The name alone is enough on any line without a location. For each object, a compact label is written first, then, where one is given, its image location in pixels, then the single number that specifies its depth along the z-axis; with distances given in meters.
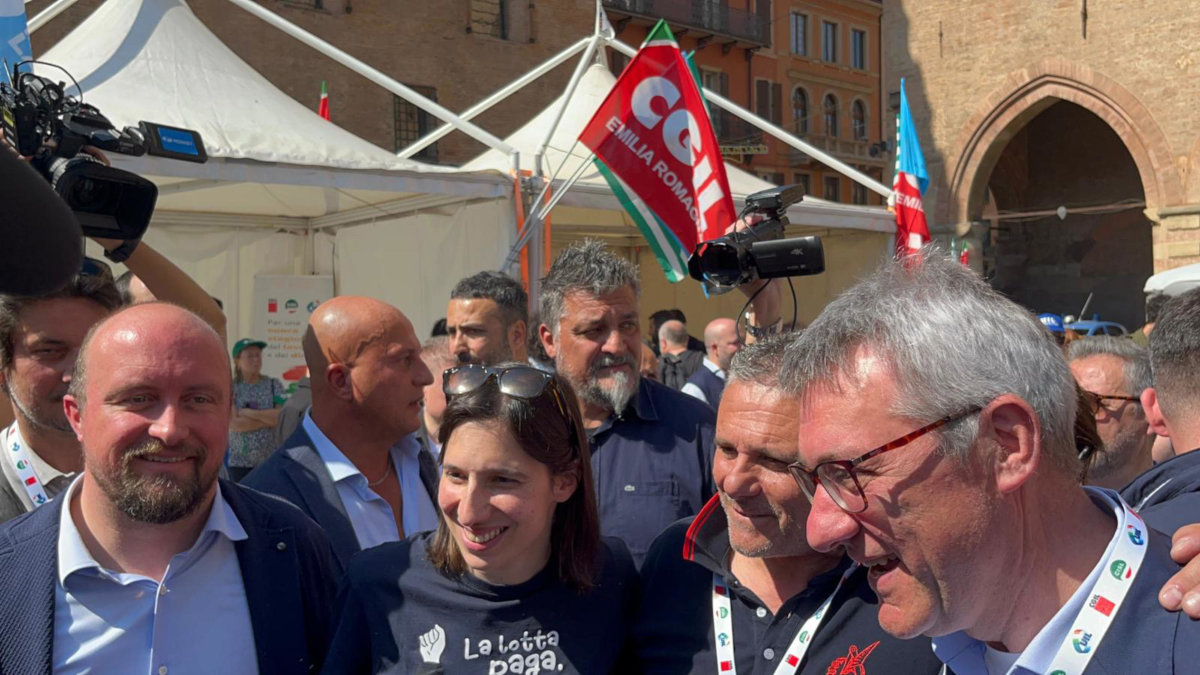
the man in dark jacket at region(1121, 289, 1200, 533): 2.33
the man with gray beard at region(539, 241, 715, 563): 3.51
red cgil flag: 6.70
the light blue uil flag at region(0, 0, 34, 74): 5.62
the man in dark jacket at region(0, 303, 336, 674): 2.22
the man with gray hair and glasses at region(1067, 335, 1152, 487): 3.80
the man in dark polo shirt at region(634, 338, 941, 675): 2.12
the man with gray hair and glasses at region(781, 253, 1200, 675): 1.55
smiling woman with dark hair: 2.31
